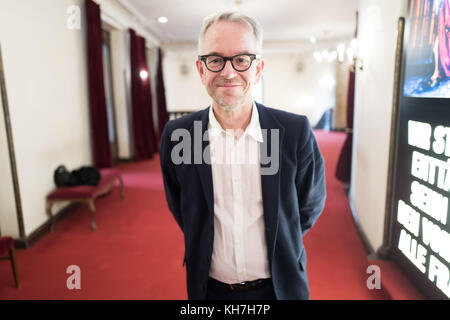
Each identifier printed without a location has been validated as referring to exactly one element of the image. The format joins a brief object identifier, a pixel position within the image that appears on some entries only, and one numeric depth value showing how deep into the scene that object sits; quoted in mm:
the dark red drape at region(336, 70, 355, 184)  5043
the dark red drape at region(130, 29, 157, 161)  7188
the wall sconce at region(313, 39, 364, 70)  3724
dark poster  1705
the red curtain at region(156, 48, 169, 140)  9609
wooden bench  3682
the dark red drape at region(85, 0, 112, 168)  4672
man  1135
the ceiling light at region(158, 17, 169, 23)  7219
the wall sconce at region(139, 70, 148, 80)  7319
